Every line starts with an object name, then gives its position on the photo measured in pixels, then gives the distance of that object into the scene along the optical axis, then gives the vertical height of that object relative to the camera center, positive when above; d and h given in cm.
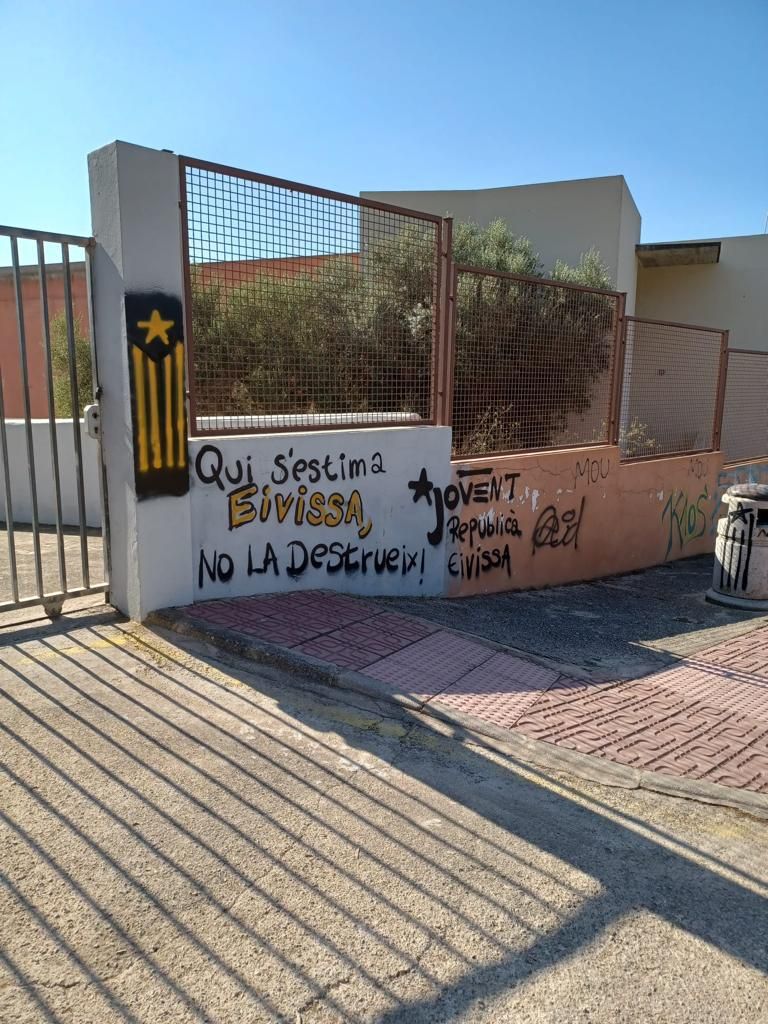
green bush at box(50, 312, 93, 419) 1148 +20
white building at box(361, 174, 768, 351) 1457 +289
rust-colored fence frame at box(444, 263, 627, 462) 622 +36
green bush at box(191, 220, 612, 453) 495 +35
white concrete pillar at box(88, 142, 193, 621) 422 +9
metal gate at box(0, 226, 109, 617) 424 -55
